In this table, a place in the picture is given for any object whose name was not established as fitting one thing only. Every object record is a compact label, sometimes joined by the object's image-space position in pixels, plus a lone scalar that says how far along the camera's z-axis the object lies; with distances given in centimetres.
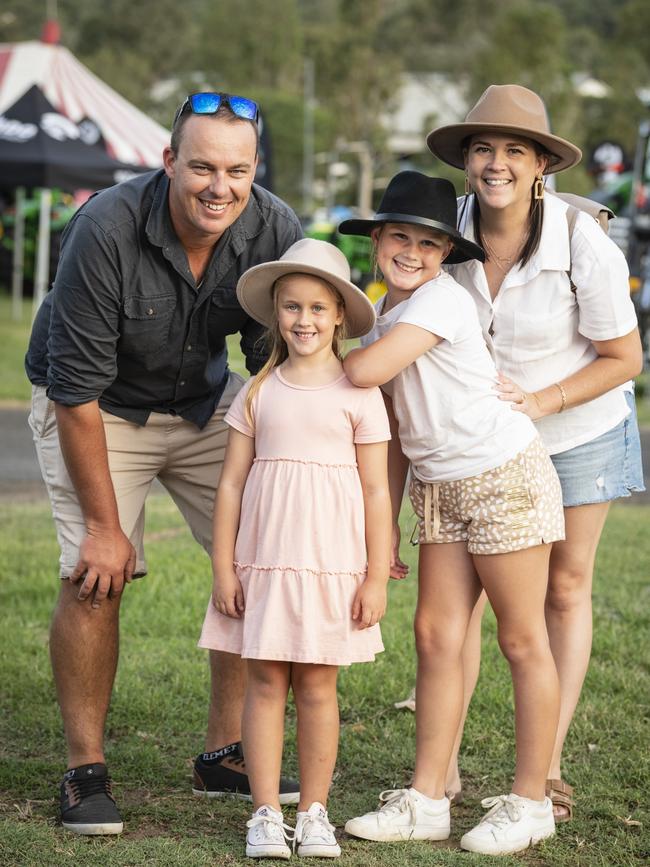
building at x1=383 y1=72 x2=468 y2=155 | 6412
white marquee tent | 1611
